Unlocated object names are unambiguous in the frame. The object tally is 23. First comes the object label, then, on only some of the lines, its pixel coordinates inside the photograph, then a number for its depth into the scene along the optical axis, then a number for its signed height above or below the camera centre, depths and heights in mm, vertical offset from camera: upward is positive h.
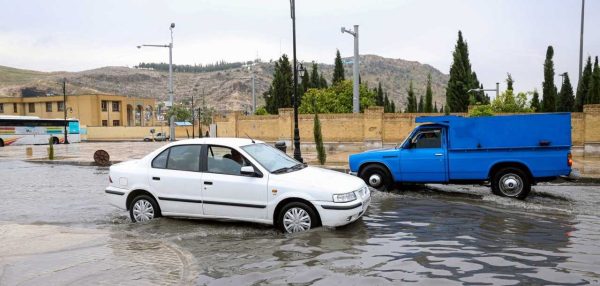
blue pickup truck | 11461 -645
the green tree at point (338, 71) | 59991 +7095
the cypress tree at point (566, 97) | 46531 +2619
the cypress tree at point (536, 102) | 47938 +2294
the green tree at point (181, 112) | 85938 +3294
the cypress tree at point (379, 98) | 71250 +4254
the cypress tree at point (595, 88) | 39194 +2885
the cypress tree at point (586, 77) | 42484 +4366
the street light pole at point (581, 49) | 31547 +4810
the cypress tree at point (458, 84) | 47875 +4093
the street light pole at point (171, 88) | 40125 +3628
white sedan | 7637 -935
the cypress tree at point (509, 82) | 43047 +3818
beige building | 89375 +4798
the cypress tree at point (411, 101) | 58888 +3184
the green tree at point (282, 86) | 52062 +4561
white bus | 50438 +392
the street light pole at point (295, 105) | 20189 +1012
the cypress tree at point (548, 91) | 42250 +2974
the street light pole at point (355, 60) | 28486 +4023
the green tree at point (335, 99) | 48781 +3050
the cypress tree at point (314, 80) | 64938 +6471
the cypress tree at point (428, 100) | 49125 +2800
